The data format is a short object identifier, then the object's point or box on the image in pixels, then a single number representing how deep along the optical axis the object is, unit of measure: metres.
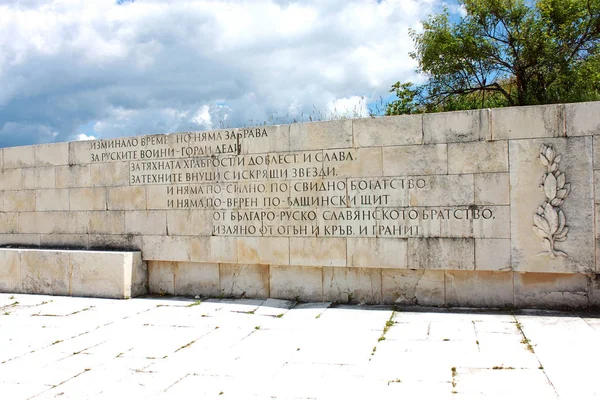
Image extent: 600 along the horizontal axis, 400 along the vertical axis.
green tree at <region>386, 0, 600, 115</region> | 16.56
